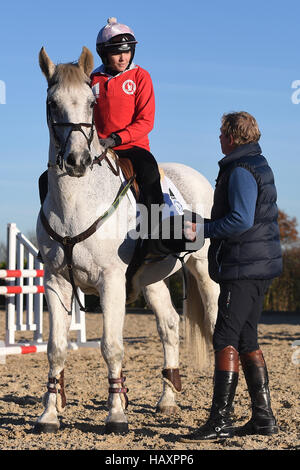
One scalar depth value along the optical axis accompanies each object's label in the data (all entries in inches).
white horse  351.6
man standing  333.4
